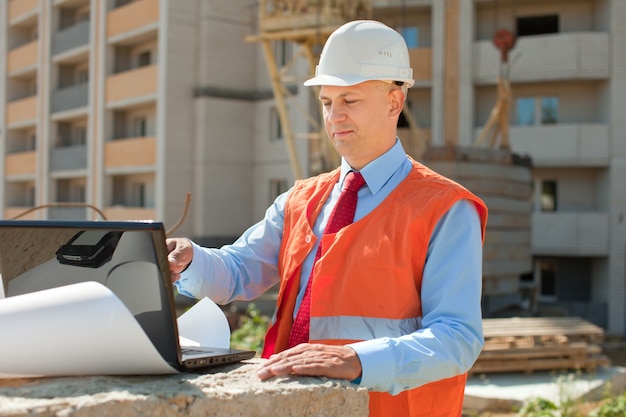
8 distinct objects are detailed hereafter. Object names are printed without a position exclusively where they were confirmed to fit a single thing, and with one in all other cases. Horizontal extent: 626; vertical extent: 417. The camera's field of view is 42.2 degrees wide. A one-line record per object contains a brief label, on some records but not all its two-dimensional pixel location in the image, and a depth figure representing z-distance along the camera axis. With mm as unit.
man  1960
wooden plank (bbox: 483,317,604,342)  9875
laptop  1778
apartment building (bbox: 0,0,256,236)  23219
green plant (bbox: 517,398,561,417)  7199
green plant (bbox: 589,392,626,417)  6602
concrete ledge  1522
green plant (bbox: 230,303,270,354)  10148
